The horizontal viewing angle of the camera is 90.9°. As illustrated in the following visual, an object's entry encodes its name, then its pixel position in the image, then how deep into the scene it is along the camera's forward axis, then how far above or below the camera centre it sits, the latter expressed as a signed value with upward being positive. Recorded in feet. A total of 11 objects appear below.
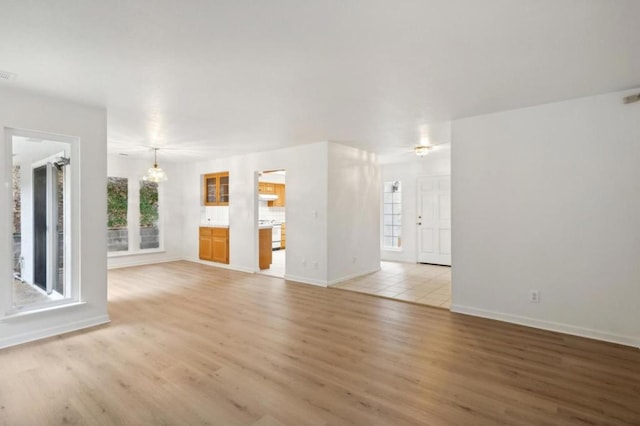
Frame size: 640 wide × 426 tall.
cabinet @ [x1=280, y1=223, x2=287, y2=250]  36.01 -2.98
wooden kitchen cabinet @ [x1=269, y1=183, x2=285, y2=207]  36.73 +1.79
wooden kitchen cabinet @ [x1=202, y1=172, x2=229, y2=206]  25.44 +1.88
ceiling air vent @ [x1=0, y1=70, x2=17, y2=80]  9.20 +4.10
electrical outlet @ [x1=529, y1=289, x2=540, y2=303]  12.09 -3.35
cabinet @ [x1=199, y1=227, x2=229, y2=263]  24.52 -2.63
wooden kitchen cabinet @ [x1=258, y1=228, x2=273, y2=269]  23.43 -2.80
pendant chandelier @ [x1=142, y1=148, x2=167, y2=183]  20.11 +2.37
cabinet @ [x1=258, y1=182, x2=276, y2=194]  34.63 +2.61
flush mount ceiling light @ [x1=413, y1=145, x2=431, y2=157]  19.42 +3.76
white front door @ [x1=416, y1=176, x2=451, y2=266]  25.75 -0.85
